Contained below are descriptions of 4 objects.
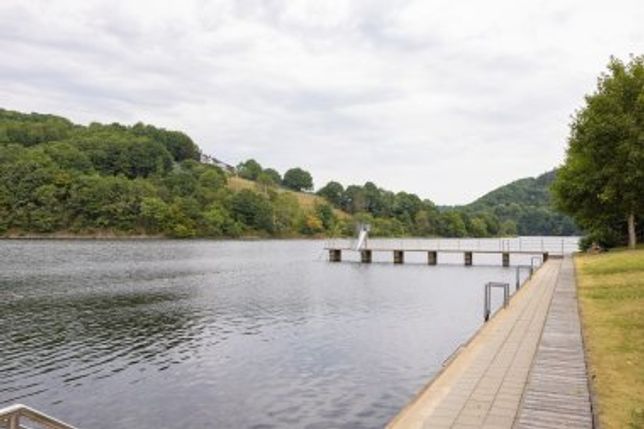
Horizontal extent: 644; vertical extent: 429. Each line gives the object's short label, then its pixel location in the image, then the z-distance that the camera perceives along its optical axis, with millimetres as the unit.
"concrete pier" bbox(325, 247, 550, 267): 69625
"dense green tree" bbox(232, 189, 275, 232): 169125
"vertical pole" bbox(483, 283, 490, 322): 25472
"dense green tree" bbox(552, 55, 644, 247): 50719
